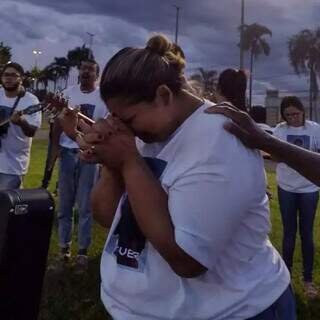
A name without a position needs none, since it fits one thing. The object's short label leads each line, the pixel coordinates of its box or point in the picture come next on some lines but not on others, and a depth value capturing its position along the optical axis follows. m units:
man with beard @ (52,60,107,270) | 4.15
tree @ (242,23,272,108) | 40.01
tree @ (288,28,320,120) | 38.15
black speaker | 2.55
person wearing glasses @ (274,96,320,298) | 3.89
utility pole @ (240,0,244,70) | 31.99
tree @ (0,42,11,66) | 28.69
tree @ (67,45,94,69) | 56.15
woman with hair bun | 1.09
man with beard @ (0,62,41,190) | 4.24
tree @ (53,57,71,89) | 61.25
